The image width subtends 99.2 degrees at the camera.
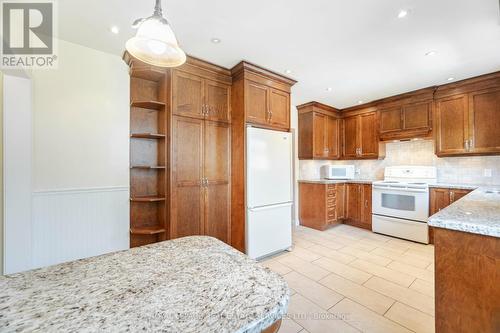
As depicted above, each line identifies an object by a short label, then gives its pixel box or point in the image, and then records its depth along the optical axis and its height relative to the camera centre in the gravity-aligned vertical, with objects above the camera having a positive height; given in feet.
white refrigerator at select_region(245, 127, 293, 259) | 9.09 -1.12
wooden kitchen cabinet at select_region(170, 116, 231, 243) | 8.31 -0.41
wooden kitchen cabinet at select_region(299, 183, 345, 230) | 13.75 -2.48
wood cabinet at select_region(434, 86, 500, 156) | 10.00 +2.17
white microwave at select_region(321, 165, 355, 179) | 15.30 -0.29
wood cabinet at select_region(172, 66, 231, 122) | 8.36 +3.09
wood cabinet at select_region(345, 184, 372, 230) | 13.80 -2.54
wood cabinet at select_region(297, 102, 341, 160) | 14.53 +2.57
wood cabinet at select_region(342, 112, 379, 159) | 14.28 +2.18
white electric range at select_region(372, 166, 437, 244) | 11.30 -2.02
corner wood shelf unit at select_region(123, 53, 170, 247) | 8.34 +0.60
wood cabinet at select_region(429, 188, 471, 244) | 10.40 -1.54
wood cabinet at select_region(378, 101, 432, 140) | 11.98 +2.77
